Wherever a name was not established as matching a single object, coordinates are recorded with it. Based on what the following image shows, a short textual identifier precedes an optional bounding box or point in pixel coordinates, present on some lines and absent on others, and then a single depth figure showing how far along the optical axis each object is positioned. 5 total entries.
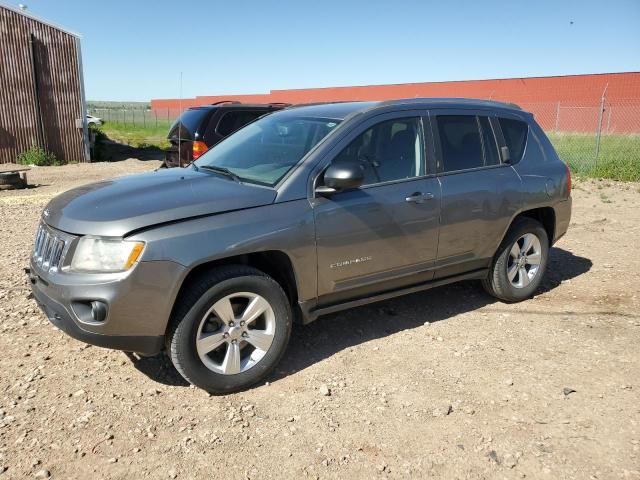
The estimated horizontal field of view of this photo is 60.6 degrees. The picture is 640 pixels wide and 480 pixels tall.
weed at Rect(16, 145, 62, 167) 16.59
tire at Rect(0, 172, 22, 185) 11.59
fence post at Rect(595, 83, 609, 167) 13.61
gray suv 3.15
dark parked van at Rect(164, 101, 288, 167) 8.85
